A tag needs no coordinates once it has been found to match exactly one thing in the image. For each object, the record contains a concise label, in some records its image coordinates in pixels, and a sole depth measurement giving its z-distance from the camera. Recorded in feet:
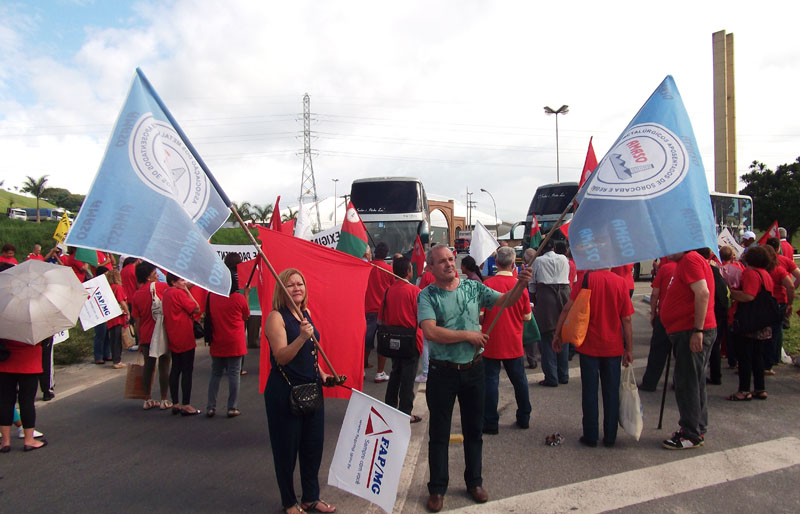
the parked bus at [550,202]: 70.64
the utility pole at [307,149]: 184.14
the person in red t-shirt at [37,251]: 31.89
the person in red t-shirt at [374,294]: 26.32
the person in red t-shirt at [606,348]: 16.02
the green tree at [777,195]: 124.26
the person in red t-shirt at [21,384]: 16.33
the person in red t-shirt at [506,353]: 17.51
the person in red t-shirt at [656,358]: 21.98
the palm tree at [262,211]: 211.00
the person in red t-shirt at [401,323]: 17.98
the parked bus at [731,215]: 75.36
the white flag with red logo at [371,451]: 11.55
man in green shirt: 12.49
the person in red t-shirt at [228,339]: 19.51
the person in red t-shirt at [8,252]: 26.66
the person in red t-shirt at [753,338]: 20.31
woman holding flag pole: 11.98
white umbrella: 15.64
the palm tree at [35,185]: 183.42
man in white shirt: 24.66
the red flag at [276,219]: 23.42
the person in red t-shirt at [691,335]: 15.20
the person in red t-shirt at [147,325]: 20.86
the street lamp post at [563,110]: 131.52
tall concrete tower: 111.14
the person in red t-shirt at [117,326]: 29.40
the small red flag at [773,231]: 30.84
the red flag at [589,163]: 18.71
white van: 157.95
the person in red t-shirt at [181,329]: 20.11
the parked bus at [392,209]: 63.21
